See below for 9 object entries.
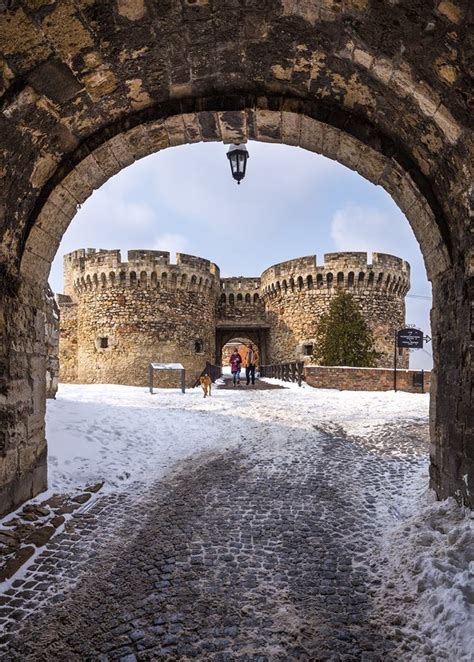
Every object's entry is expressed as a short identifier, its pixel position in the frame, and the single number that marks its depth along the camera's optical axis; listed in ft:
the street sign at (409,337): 40.49
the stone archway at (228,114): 7.38
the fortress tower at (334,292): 69.82
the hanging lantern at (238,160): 15.69
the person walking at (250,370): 56.50
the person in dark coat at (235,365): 54.19
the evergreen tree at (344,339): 61.62
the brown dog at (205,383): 37.24
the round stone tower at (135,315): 65.16
